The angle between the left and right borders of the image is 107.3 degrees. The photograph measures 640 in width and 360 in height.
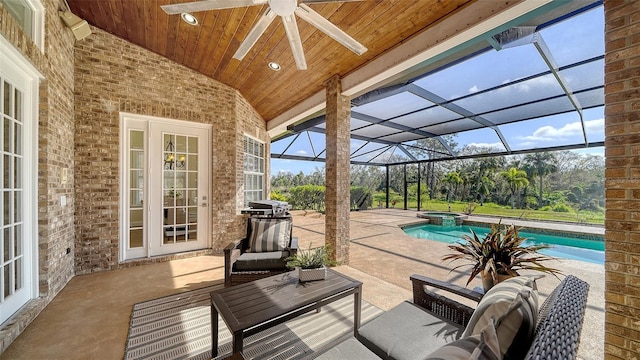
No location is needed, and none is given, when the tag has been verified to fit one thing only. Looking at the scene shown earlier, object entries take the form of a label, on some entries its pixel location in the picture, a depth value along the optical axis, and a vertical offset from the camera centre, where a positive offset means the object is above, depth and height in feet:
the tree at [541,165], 38.70 +2.53
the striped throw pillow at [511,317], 2.76 -1.74
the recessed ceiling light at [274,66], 12.46 +6.16
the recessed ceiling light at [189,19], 9.97 +6.95
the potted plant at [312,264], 7.18 -2.66
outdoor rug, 6.44 -4.69
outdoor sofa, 2.53 -1.94
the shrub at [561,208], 35.88 -4.22
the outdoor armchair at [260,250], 9.32 -3.10
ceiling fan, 5.84 +4.34
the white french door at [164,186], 13.23 -0.37
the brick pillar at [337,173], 12.66 +0.40
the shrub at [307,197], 41.60 -3.00
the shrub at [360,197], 43.27 -3.11
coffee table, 5.22 -3.10
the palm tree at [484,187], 42.37 -1.22
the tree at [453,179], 41.62 +0.22
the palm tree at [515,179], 38.82 +0.21
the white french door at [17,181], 7.03 -0.03
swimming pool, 19.53 -6.18
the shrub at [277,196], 36.96 -2.54
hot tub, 31.50 -5.17
